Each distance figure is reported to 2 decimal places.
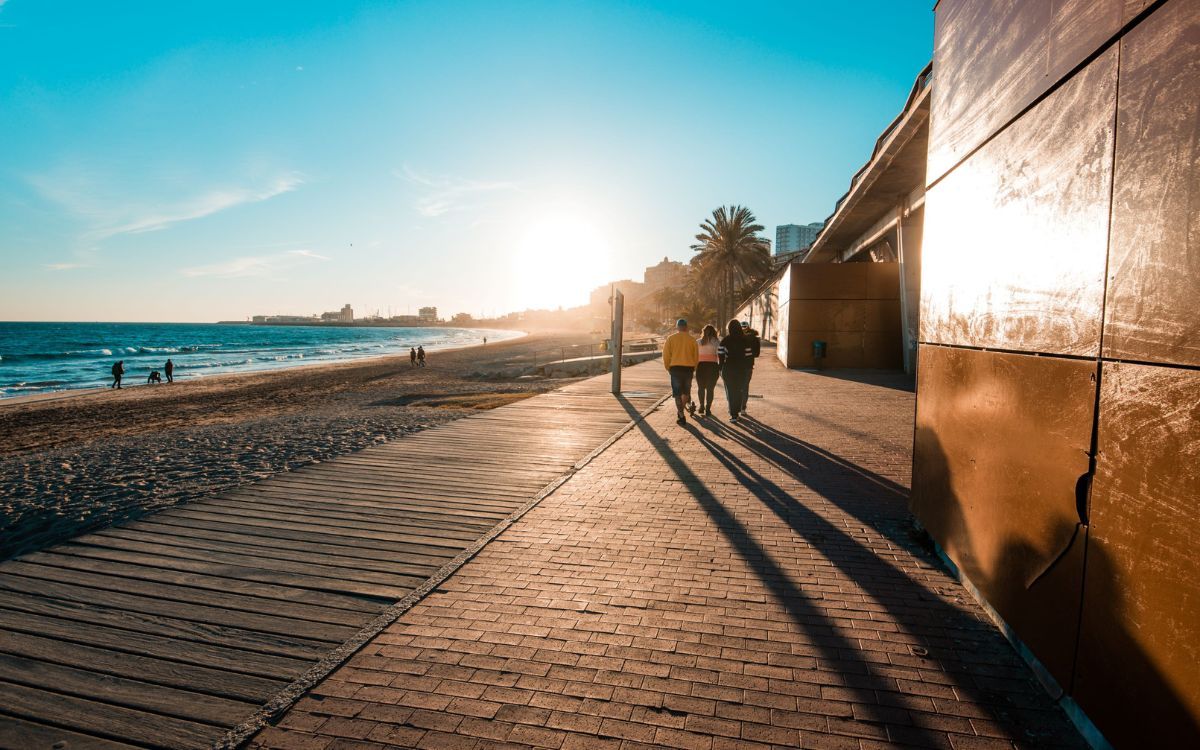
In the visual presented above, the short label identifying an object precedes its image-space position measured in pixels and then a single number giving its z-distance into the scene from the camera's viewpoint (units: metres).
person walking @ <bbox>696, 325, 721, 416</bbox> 10.28
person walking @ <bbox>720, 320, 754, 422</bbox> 9.47
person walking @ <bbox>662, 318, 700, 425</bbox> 9.61
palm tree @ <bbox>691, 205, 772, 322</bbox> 39.59
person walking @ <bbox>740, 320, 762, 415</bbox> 9.66
